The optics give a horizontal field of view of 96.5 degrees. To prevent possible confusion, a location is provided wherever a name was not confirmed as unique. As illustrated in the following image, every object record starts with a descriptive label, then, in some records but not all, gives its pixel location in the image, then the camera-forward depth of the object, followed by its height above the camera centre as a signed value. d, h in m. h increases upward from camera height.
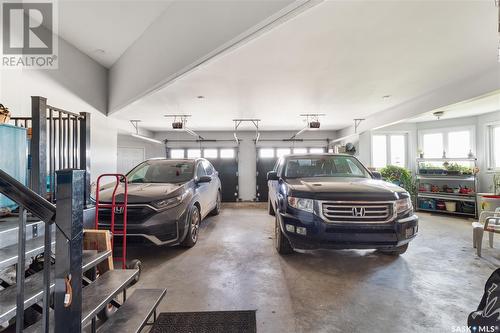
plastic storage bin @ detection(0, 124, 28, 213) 1.93 +0.17
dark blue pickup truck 2.59 -0.59
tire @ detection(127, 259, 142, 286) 2.45 -1.05
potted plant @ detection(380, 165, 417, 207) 6.55 -0.31
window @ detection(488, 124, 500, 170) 5.90 +0.52
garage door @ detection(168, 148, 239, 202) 8.77 +0.27
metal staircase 0.94 -0.48
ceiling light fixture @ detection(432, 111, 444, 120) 5.26 +1.29
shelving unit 5.97 -0.53
